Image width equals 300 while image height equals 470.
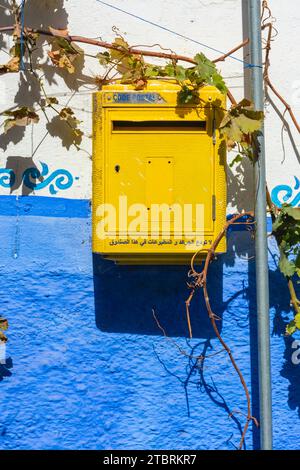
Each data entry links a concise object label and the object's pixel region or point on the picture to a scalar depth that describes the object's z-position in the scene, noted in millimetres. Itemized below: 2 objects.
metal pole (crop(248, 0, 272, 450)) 3266
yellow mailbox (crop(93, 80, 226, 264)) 3111
